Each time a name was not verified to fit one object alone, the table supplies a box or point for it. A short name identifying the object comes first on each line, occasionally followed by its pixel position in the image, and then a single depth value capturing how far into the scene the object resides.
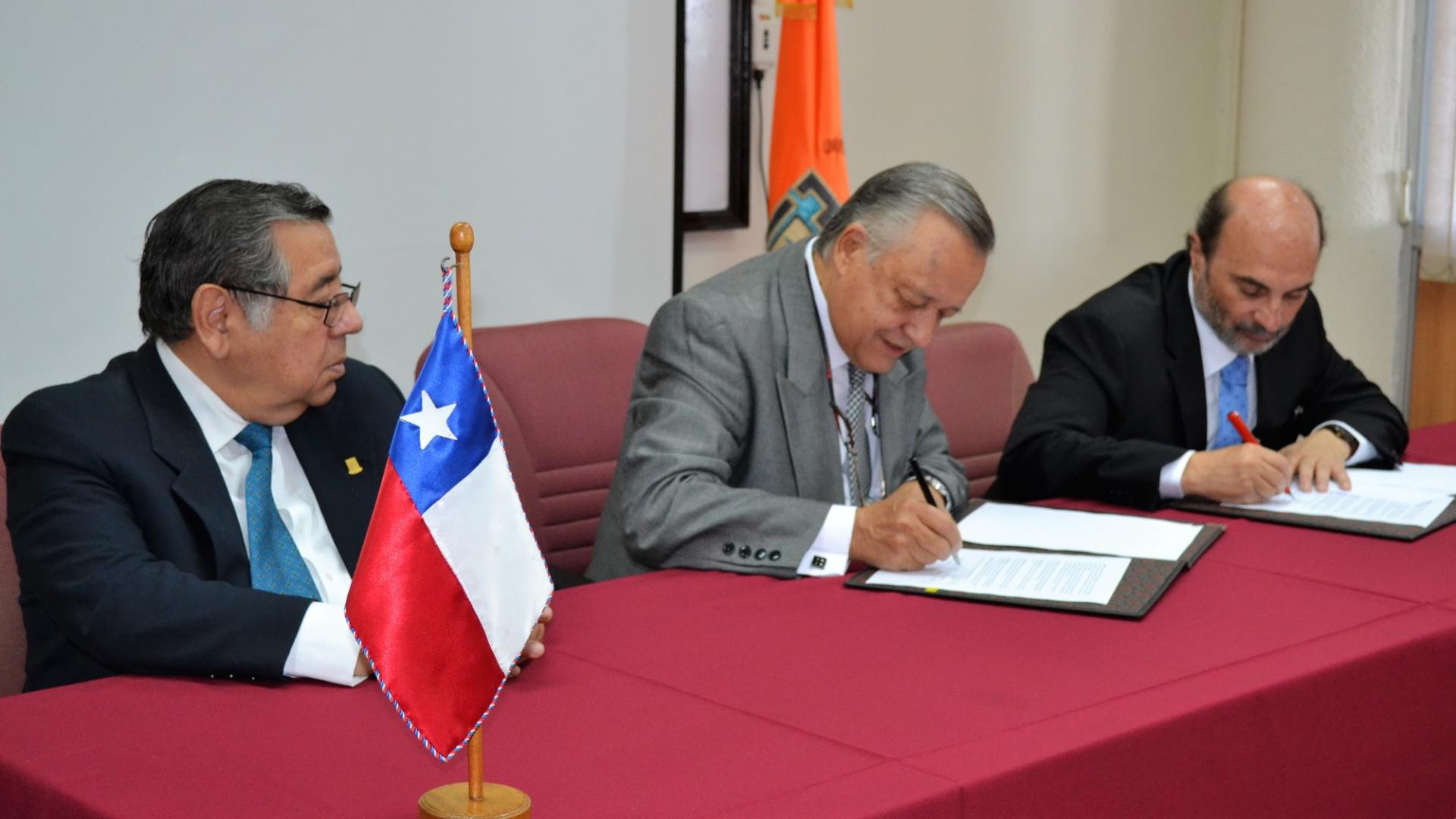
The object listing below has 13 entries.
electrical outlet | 4.61
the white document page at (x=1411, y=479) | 2.84
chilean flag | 1.32
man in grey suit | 2.29
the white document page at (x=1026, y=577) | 2.08
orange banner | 4.39
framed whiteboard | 4.46
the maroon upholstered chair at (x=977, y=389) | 3.39
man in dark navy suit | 1.76
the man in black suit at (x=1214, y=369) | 2.93
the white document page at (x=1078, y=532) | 2.34
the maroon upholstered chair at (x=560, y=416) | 2.88
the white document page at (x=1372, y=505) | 2.58
